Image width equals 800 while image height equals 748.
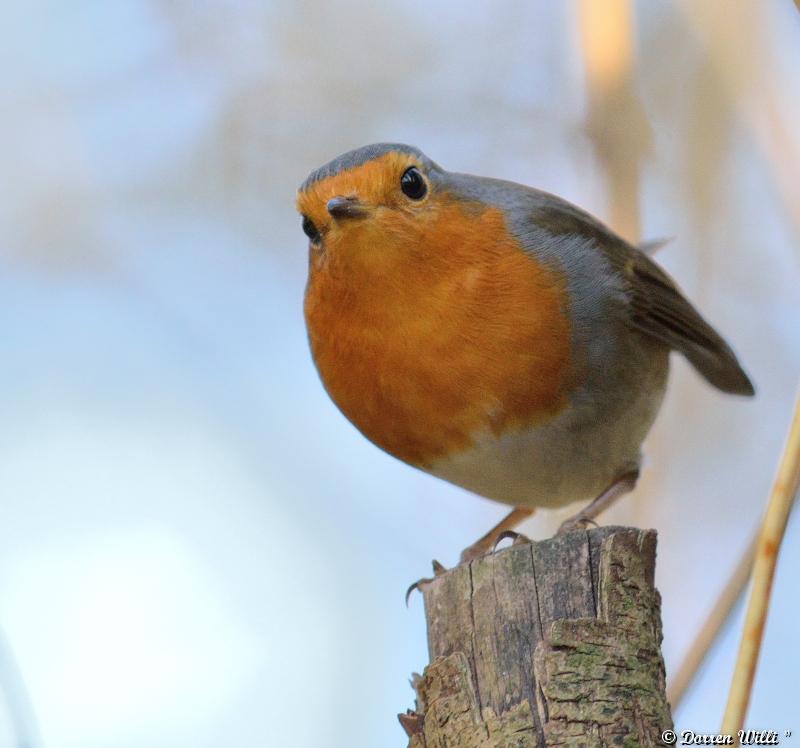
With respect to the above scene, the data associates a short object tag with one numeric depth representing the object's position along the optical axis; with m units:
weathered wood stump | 4.16
